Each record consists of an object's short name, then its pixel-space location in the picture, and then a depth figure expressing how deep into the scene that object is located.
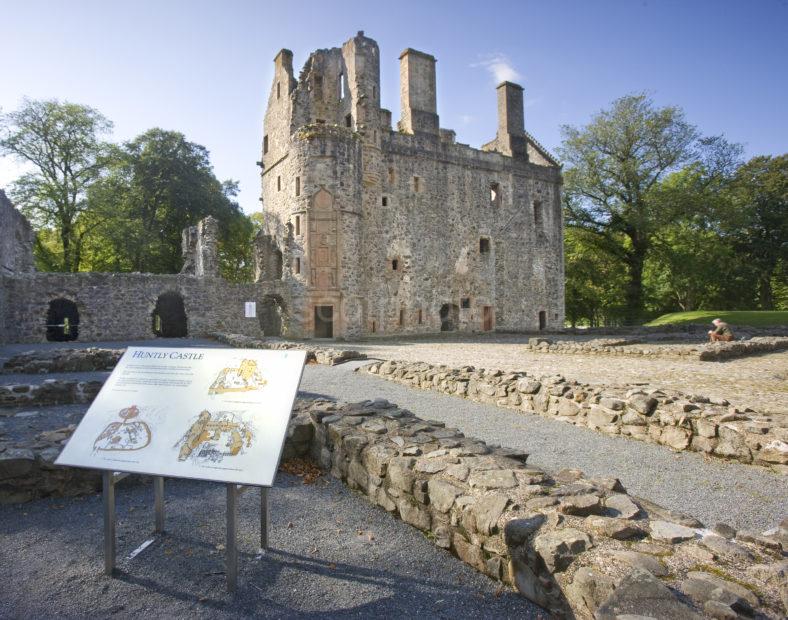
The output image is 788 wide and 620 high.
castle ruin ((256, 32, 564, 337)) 25.86
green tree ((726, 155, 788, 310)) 40.16
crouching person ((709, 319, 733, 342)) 15.85
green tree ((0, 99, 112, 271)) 31.52
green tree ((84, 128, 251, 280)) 33.72
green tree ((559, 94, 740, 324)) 32.97
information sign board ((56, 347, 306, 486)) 2.92
